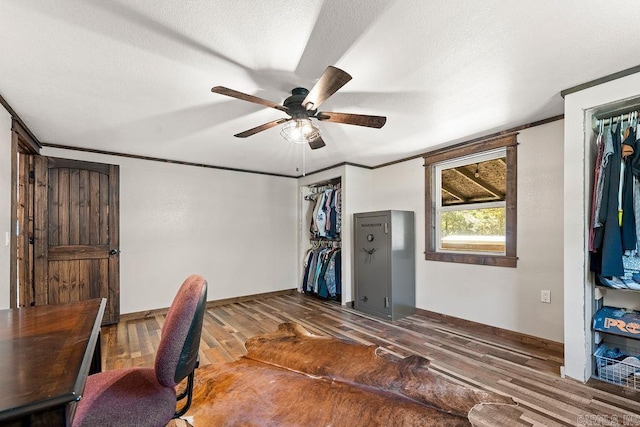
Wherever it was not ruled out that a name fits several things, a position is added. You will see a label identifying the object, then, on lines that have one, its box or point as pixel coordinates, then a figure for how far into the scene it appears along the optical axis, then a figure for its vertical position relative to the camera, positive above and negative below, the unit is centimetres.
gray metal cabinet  372 -67
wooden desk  72 -49
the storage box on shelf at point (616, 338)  204 -99
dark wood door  320 -21
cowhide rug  181 -130
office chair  102 -69
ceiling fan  156 +70
